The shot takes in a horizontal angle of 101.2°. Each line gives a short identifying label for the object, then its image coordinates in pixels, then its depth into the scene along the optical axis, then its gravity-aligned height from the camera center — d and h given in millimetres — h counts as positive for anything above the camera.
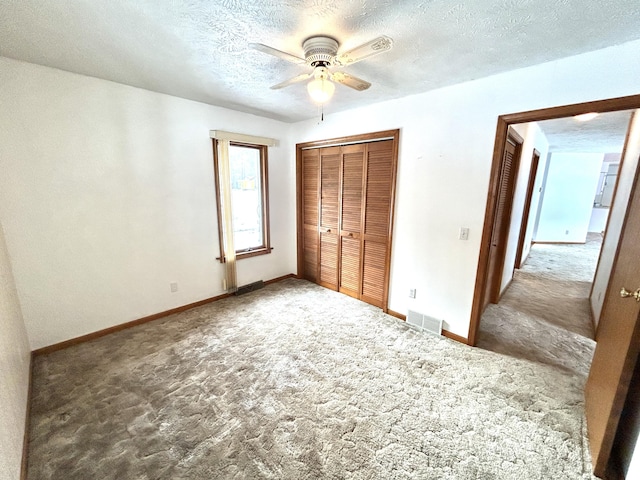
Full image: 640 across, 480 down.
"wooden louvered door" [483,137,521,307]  2773 -309
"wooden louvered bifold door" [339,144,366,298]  3209 -353
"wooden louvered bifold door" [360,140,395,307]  2943 -328
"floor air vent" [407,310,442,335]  2686 -1352
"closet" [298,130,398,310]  3008 -302
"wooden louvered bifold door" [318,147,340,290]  3443 -335
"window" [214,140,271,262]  3434 -156
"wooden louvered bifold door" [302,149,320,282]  3693 -306
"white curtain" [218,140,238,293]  3123 -370
